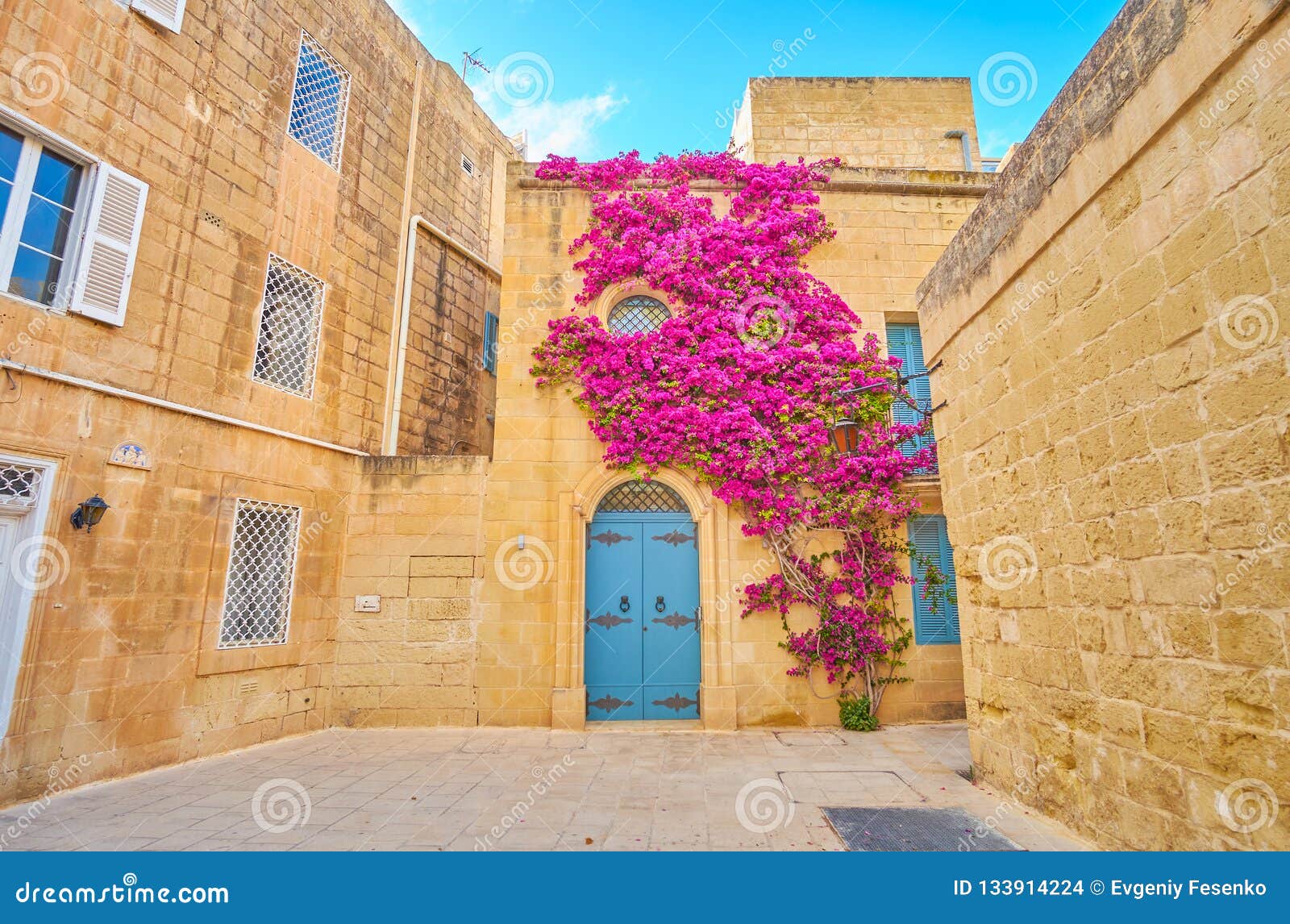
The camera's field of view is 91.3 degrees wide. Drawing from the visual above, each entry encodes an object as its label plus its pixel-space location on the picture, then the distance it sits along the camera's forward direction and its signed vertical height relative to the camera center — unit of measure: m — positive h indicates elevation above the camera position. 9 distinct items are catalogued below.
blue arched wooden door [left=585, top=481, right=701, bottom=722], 7.00 -0.22
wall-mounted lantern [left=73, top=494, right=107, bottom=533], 4.88 +0.57
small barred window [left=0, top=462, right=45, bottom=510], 4.57 +0.74
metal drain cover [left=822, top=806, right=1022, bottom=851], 3.57 -1.43
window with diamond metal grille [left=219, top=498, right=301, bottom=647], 6.16 +0.12
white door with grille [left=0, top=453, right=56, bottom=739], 4.50 +0.24
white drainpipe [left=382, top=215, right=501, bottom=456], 7.96 +3.53
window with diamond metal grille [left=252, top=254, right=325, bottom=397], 6.70 +2.80
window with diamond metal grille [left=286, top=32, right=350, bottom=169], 7.26 +5.68
